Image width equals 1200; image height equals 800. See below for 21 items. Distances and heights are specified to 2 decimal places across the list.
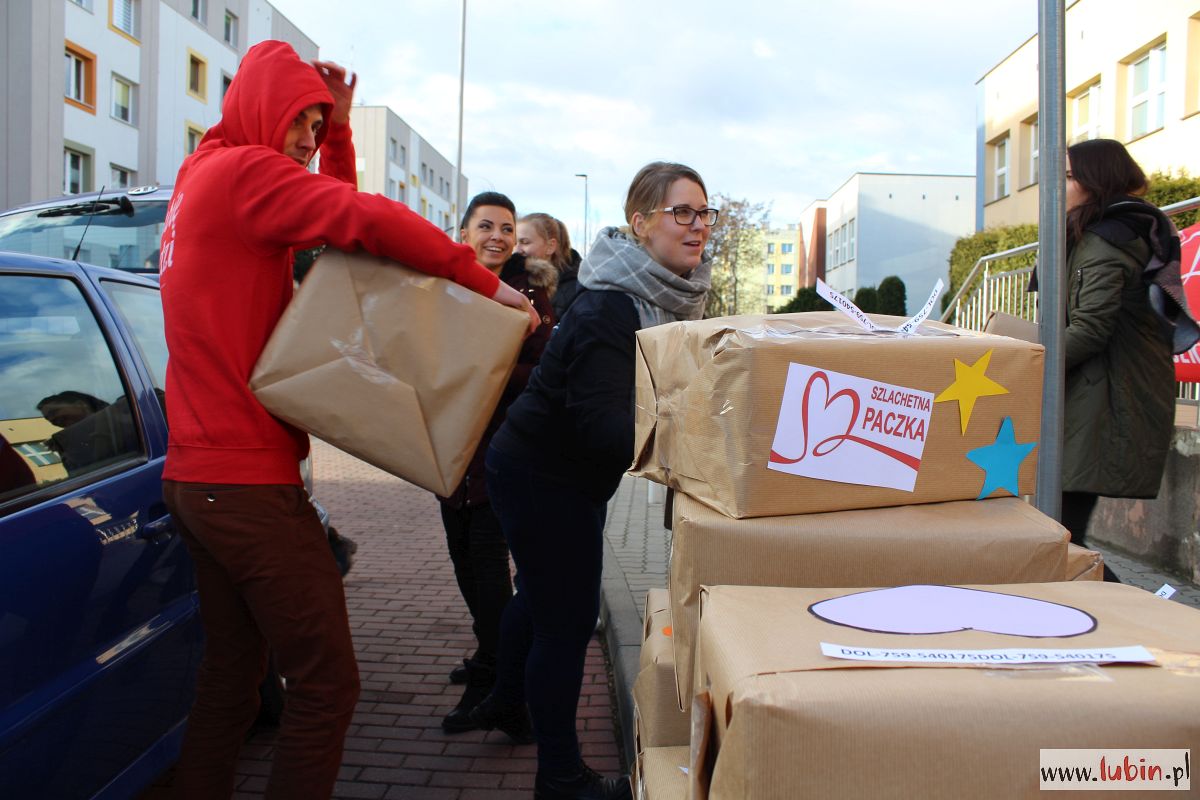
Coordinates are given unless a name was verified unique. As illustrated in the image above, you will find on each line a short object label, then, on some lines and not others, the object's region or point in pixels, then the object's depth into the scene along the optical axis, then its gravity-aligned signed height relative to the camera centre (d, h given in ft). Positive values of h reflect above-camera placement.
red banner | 16.20 +1.90
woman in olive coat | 9.89 +0.65
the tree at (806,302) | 107.76 +10.44
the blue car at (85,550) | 6.38 -1.23
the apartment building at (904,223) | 144.77 +25.73
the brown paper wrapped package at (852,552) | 5.32 -0.87
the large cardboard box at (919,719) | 3.53 -1.19
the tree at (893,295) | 109.40 +11.24
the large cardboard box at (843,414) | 5.38 -0.12
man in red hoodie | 6.39 +0.06
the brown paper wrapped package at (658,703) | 6.70 -2.20
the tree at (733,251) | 125.18 +18.94
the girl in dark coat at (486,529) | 11.00 -1.62
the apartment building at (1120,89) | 48.16 +18.02
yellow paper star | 5.75 +0.05
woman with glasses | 7.59 -0.41
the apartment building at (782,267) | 326.65 +44.20
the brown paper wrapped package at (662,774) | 5.77 -2.37
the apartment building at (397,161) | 172.76 +43.54
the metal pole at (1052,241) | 7.38 +1.22
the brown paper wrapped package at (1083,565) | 6.38 -1.10
